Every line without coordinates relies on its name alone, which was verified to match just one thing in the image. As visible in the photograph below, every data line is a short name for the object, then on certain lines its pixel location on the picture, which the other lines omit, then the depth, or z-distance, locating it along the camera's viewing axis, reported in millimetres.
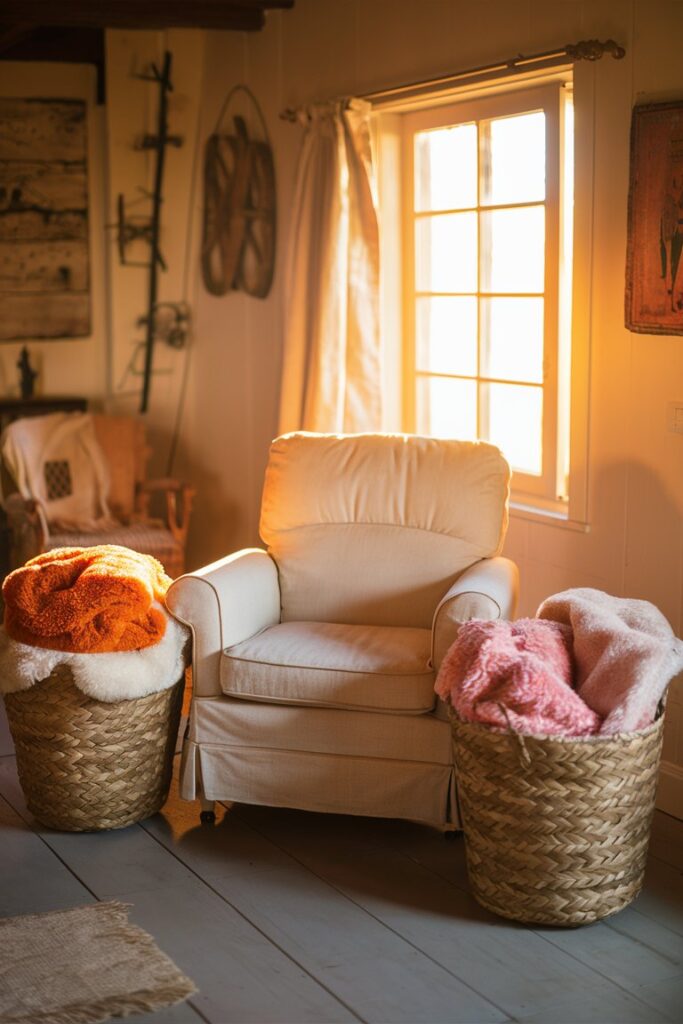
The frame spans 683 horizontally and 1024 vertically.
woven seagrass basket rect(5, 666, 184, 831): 3131
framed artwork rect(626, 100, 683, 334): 3234
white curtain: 4449
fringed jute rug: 2438
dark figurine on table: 5609
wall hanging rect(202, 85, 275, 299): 5148
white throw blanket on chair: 5090
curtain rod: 3398
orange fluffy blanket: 3102
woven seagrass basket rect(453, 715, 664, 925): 2639
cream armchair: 3111
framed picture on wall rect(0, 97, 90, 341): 5496
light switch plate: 3289
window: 3885
